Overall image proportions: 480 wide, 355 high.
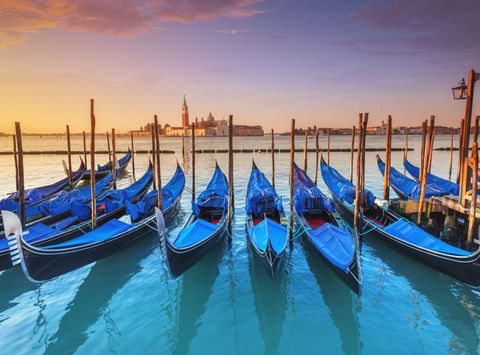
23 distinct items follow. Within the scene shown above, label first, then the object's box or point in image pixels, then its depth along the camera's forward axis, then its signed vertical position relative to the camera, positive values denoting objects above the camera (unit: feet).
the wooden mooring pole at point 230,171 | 27.12 -2.90
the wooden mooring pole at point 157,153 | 29.03 -1.34
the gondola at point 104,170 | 66.57 -7.21
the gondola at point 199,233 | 18.10 -7.41
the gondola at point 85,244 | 16.38 -7.50
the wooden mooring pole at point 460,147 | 27.02 -0.34
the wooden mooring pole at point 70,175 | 47.37 -5.77
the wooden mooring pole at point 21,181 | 24.70 -3.49
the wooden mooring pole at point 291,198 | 26.54 -5.28
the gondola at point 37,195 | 30.04 -7.33
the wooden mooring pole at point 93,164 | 26.32 -2.28
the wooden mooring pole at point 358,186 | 24.82 -3.79
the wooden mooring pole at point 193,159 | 41.58 -2.59
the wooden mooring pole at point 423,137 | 30.42 +0.71
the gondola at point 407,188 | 33.60 -5.75
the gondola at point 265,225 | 18.66 -7.23
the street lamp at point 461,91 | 25.81 +4.80
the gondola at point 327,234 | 16.68 -7.38
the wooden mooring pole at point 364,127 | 27.04 +1.52
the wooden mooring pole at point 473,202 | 20.63 -4.22
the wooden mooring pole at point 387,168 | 32.99 -2.99
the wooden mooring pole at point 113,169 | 43.56 -4.36
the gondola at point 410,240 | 18.43 -7.68
